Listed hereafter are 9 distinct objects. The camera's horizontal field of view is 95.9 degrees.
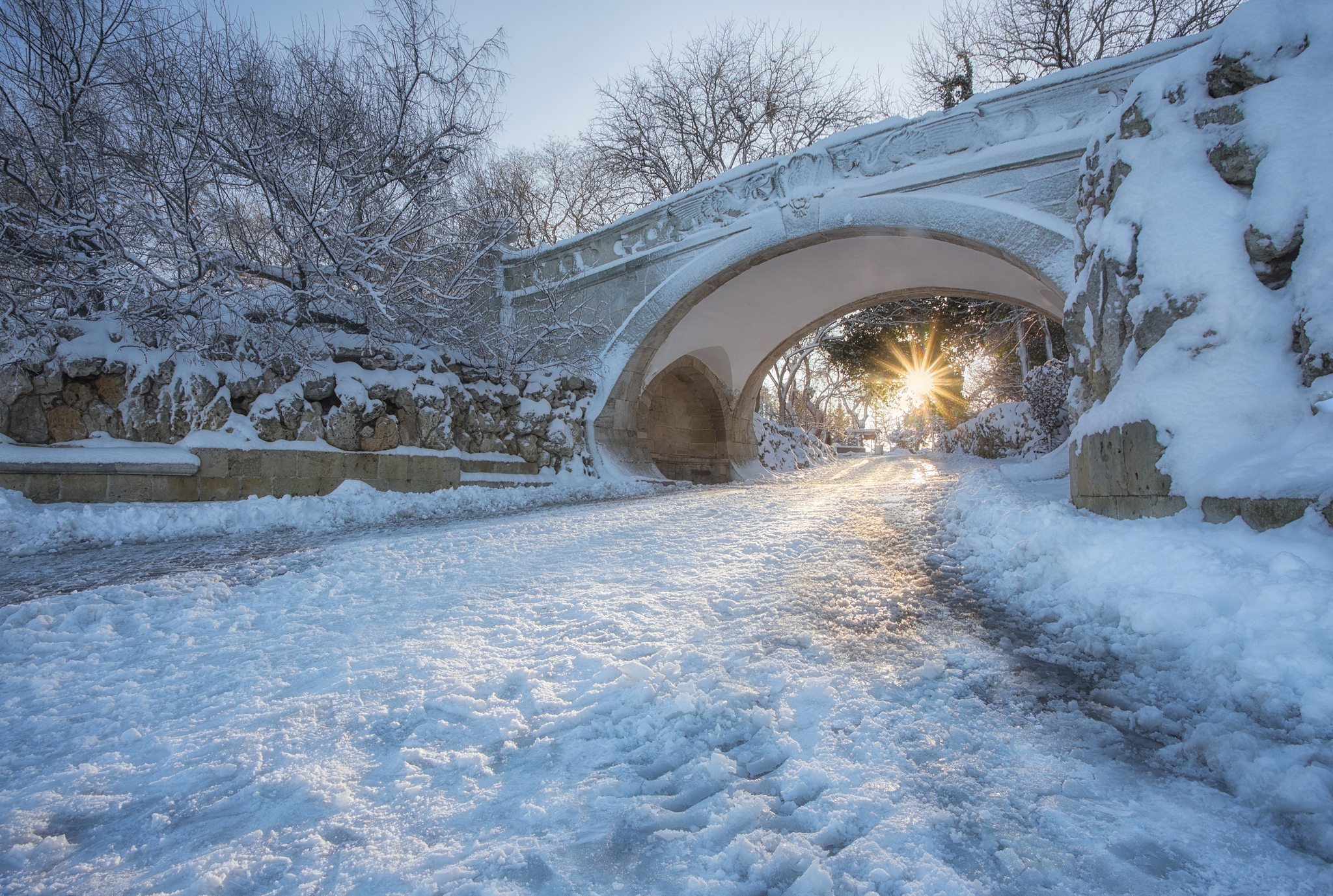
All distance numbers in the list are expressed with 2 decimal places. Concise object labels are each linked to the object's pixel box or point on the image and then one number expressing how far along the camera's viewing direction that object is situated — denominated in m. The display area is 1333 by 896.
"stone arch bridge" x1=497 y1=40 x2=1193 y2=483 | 5.96
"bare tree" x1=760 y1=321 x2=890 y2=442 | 21.97
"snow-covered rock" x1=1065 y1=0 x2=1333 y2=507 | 2.19
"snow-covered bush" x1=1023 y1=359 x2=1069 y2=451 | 11.12
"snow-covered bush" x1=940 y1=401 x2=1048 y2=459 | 11.95
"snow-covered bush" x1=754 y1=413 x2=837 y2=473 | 14.20
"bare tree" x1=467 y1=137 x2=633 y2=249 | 16.67
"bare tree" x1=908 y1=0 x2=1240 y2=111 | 11.37
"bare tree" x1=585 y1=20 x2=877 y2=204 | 15.48
